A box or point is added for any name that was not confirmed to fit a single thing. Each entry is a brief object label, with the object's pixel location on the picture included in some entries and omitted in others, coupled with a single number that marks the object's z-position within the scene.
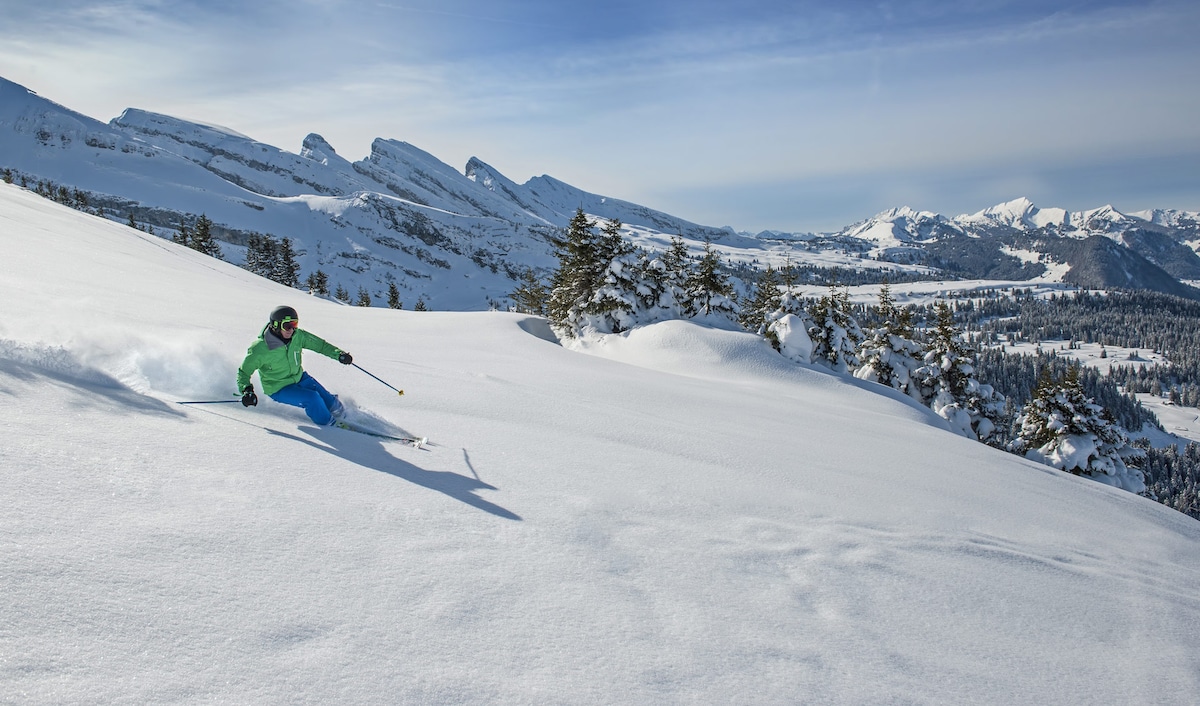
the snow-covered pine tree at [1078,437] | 22.88
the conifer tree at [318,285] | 56.38
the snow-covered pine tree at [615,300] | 21.77
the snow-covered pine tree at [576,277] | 22.98
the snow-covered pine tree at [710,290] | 25.59
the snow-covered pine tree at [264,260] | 52.68
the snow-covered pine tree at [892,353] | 27.33
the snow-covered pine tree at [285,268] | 53.94
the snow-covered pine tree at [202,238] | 48.88
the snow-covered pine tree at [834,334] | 25.66
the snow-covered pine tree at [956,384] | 27.25
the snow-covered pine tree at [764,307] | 25.27
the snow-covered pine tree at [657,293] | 22.31
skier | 5.93
